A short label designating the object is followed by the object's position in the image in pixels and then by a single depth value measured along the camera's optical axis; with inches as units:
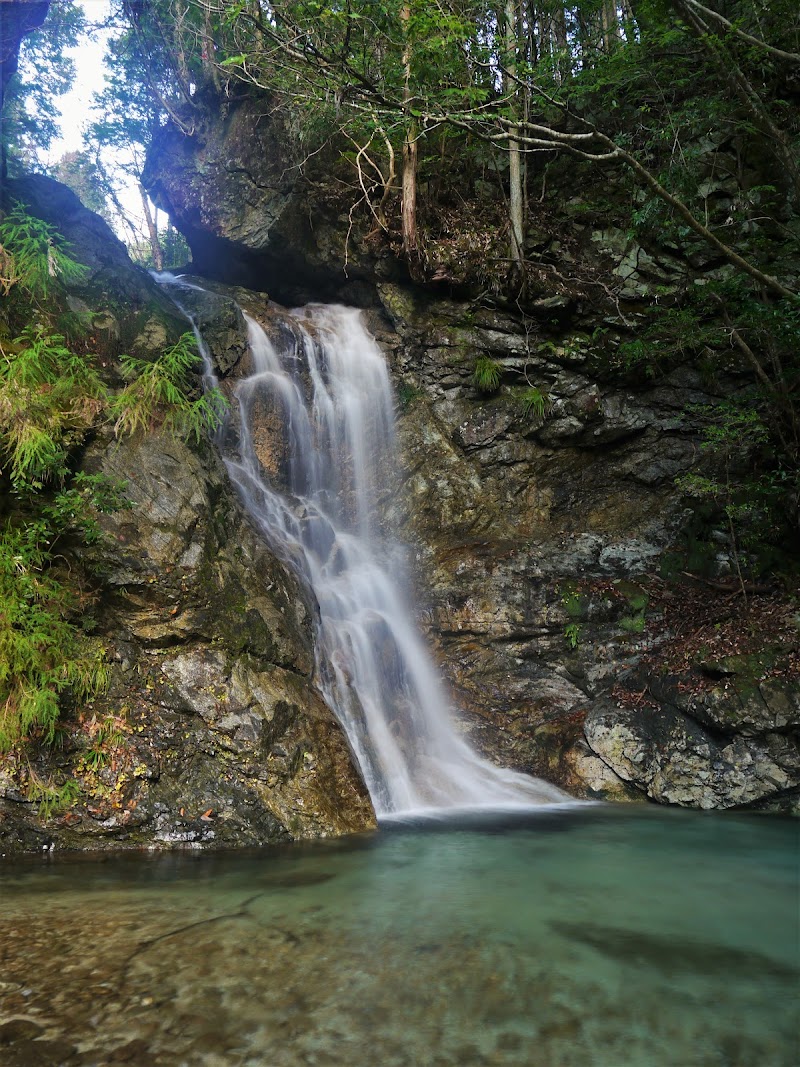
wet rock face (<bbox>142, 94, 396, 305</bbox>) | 440.1
